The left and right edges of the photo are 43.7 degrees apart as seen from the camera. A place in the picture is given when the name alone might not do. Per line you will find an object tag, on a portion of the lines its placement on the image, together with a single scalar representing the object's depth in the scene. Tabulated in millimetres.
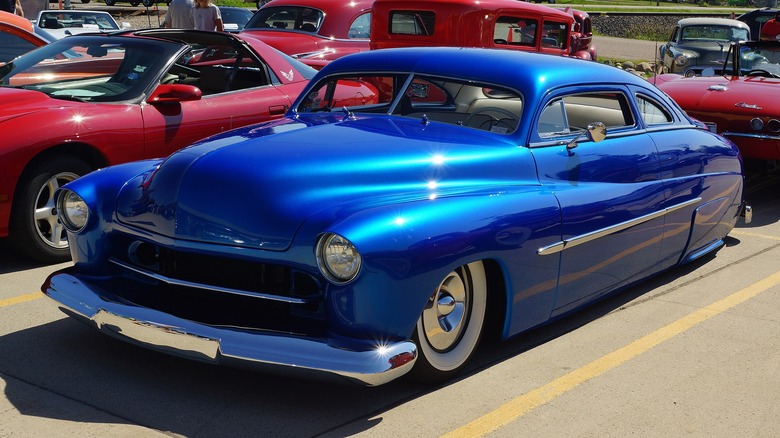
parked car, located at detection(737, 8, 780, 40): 23109
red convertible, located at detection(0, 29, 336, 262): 5809
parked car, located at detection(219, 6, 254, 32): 21342
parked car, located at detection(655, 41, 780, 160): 8453
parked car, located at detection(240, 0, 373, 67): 11609
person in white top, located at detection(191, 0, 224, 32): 11086
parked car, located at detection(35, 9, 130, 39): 18328
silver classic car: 18141
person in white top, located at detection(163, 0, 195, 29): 11312
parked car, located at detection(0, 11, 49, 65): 8695
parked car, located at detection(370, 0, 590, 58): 11156
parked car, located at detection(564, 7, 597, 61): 19078
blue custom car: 3764
